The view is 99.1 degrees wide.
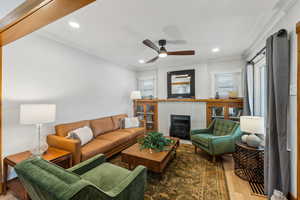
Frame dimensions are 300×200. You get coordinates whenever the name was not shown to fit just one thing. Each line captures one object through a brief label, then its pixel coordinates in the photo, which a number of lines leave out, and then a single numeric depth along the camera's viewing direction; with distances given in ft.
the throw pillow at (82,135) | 7.64
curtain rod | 7.59
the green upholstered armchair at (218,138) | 8.36
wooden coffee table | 6.49
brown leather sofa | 6.90
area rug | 5.72
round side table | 6.58
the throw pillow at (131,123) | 12.55
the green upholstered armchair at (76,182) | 2.60
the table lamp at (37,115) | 5.77
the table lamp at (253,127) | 6.62
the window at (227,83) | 12.26
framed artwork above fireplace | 13.53
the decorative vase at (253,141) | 6.70
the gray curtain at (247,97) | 9.85
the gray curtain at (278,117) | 5.14
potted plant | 7.66
